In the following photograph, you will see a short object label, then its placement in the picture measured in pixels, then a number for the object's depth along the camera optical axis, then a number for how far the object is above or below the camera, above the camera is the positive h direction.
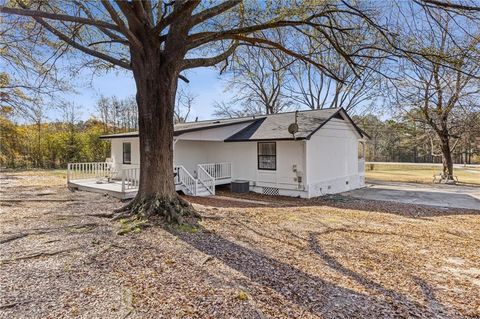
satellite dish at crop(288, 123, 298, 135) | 11.85 +1.18
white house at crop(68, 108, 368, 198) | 12.42 +0.04
